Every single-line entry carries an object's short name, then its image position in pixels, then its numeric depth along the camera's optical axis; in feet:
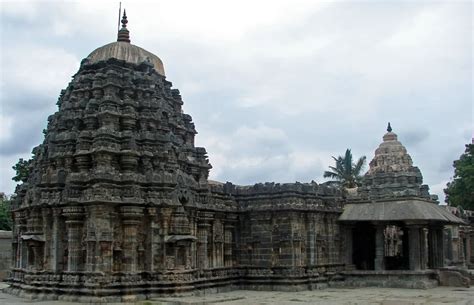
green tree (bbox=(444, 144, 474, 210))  136.26
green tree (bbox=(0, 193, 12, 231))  138.51
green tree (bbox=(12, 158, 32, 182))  124.45
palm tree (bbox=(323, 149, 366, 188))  147.16
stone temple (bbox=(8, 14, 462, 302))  61.72
